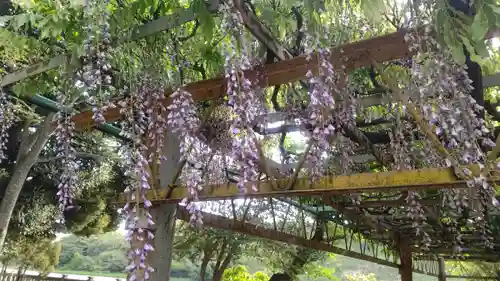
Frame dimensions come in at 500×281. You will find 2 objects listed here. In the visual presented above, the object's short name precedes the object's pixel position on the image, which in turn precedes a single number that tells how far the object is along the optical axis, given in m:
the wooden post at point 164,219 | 2.59
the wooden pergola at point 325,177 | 1.87
